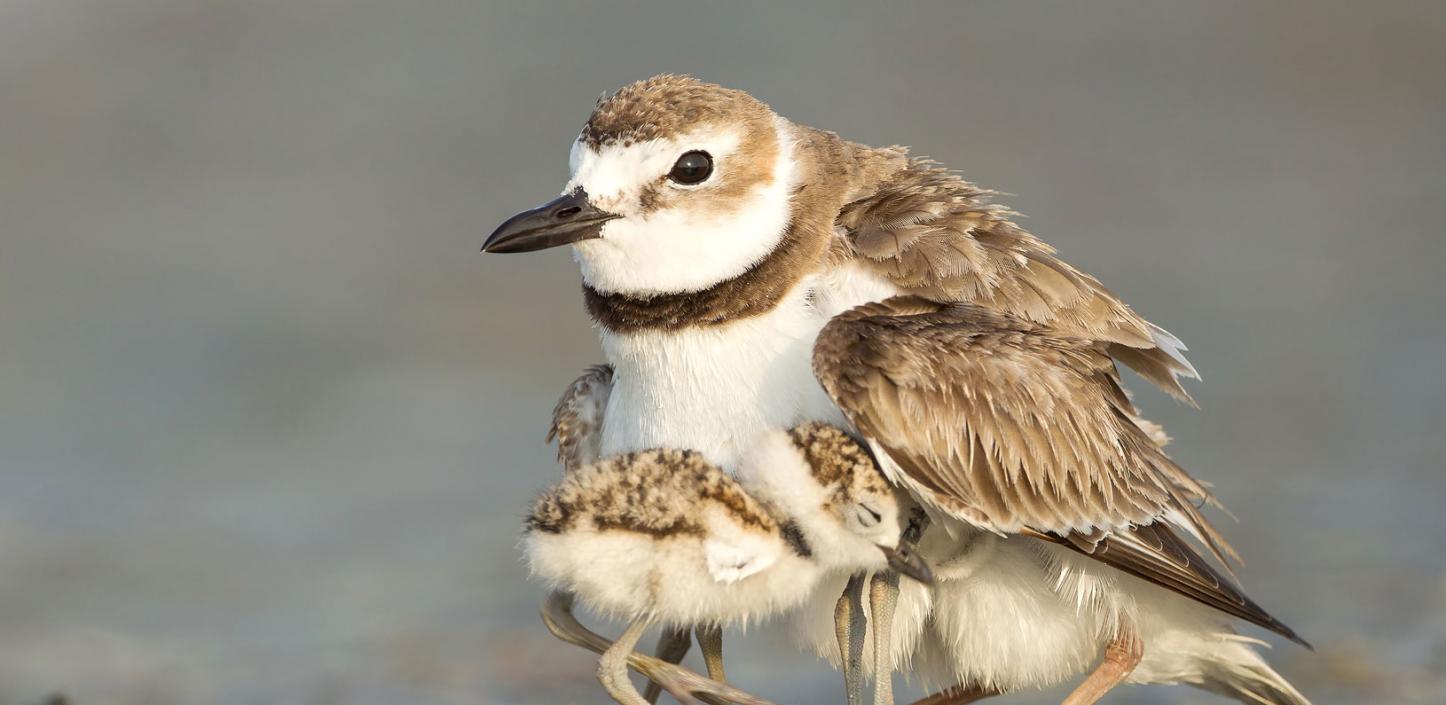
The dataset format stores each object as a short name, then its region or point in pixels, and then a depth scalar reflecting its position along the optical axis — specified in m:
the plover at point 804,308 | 10.03
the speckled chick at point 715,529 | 9.27
